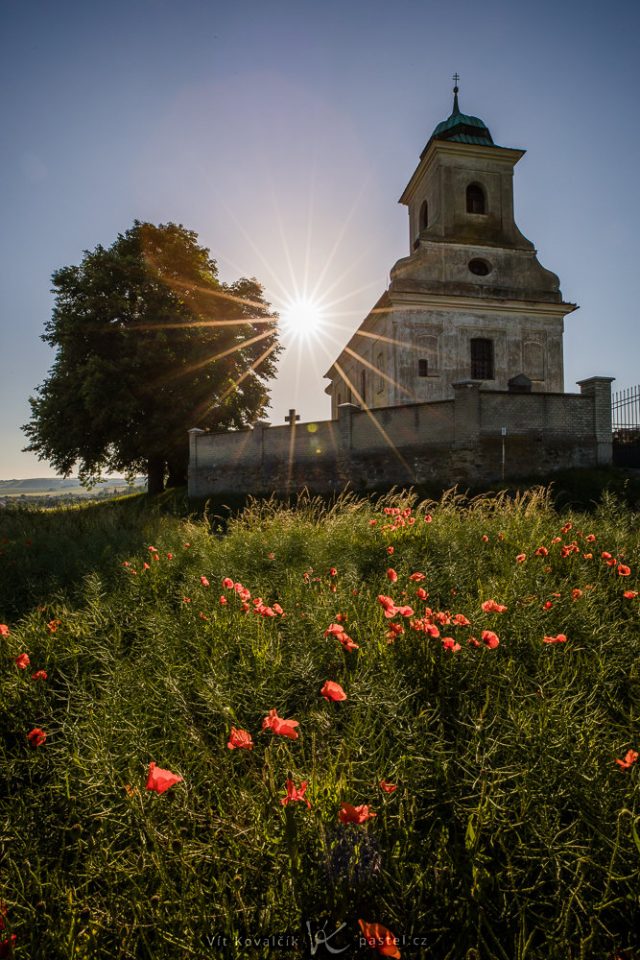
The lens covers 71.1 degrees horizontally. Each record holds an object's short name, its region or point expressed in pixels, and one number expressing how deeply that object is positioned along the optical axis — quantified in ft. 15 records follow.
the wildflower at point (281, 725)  3.93
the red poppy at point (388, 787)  4.55
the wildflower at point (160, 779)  3.56
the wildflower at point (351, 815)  3.57
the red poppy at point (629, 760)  4.54
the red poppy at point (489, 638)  6.05
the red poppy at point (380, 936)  3.16
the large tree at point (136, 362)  57.98
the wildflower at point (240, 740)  4.35
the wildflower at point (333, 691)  4.72
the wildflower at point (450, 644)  6.28
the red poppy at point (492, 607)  6.98
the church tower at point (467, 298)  64.95
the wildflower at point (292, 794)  3.72
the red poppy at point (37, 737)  5.55
